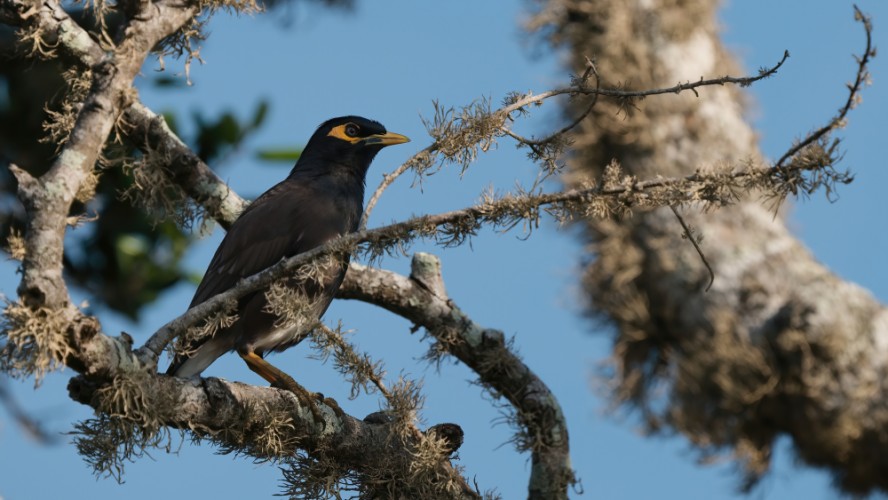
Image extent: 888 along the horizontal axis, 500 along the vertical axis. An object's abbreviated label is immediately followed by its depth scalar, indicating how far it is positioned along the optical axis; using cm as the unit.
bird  875
